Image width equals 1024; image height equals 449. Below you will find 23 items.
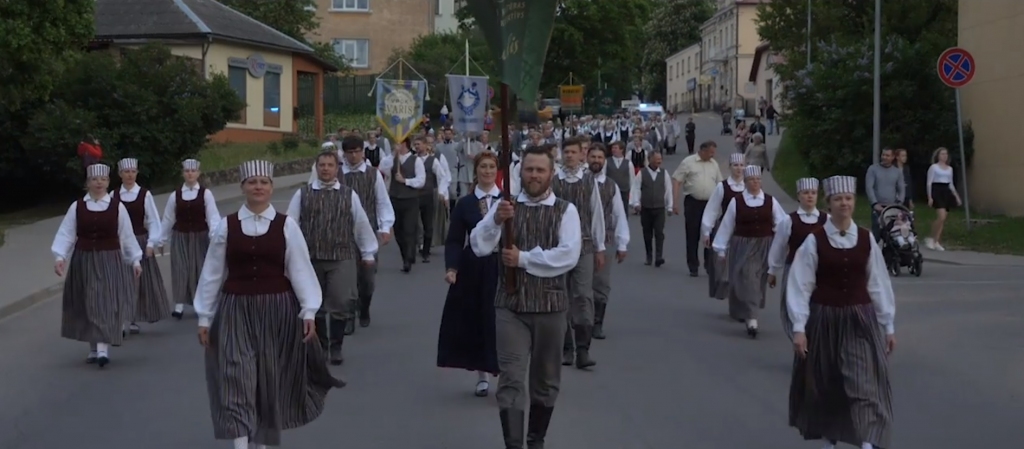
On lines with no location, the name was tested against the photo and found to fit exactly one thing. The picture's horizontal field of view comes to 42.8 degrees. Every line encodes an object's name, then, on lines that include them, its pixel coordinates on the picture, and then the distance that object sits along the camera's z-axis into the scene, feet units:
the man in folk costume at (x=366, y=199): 38.60
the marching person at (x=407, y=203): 58.03
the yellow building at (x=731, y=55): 284.82
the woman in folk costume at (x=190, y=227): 42.80
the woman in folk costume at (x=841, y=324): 23.76
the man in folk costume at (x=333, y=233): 33.55
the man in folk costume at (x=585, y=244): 32.24
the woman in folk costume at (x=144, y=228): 40.34
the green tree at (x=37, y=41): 71.72
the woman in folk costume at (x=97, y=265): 35.70
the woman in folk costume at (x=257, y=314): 22.98
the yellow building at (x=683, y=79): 335.26
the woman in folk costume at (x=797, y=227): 27.61
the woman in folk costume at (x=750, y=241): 40.86
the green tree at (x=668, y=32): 384.06
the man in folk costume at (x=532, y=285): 23.15
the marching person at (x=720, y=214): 43.34
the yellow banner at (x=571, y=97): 171.12
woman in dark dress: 29.43
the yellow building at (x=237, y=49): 124.98
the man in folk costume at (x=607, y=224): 36.47
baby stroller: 57.16
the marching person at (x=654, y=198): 58.85
